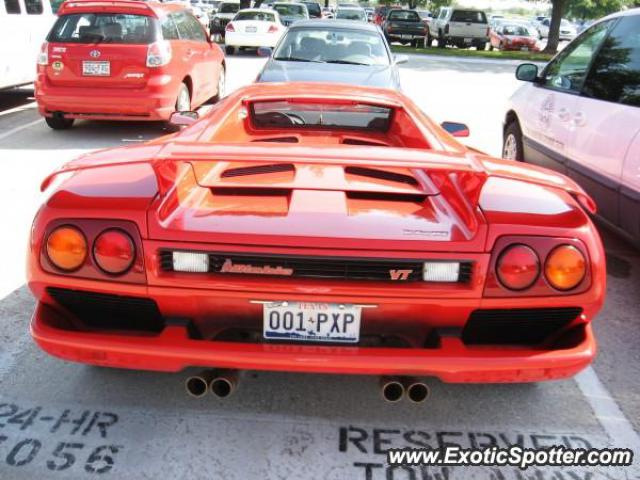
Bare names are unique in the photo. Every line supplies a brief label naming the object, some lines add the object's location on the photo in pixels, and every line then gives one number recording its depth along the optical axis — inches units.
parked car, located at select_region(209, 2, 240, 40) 999.0
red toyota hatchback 289.9
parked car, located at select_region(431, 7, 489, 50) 1074.1
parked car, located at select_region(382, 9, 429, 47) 1060.5
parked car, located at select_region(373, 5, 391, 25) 1466.2
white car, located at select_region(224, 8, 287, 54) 713.0
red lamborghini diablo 84.3
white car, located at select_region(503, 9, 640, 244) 153.9
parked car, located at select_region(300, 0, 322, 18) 1139.0
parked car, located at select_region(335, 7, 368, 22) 931.8
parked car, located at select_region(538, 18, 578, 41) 1568.9
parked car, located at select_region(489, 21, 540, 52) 1082.1
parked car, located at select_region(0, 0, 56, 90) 337.7
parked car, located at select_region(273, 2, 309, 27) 948.6
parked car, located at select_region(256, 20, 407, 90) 264.1
